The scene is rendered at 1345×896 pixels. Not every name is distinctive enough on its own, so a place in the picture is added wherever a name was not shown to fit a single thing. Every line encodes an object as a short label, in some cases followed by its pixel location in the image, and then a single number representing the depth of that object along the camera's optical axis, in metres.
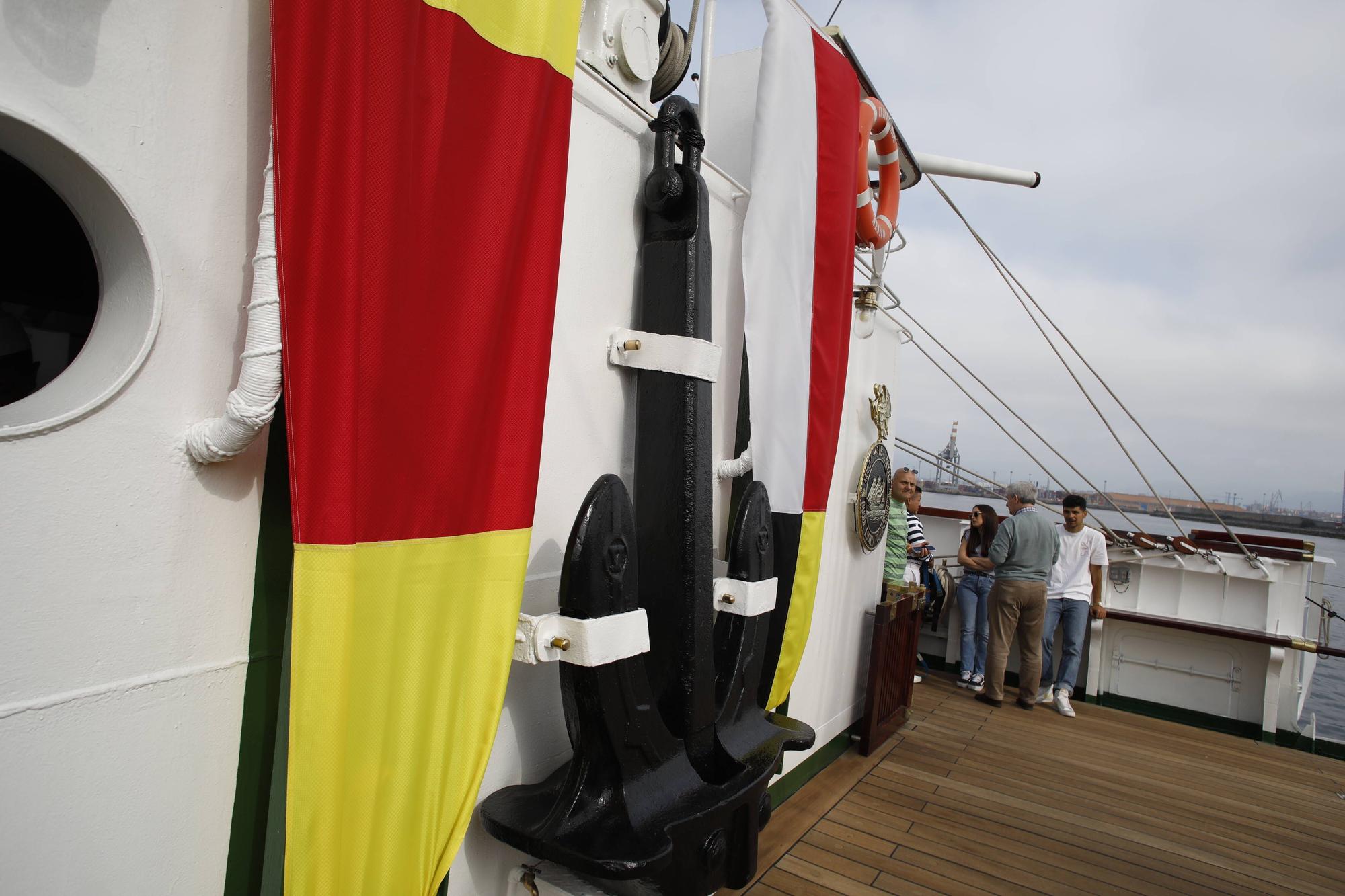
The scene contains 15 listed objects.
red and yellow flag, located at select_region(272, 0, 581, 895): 0.98
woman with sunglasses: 5.29
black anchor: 1.47
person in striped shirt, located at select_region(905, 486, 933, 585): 5.17
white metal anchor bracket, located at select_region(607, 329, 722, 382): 1.79
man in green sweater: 4.82
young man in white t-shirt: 4.96
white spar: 4.20
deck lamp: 3.51
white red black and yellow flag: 2.17
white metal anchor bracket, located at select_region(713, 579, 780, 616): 1.94
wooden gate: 3.77
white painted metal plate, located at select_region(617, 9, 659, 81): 1.82
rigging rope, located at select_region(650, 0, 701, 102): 2.08
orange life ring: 3.08
